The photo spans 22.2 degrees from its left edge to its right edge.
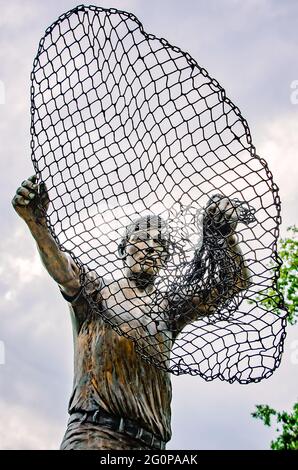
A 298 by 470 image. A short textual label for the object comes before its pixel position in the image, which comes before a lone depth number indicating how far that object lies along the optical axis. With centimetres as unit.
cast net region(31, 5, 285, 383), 349
